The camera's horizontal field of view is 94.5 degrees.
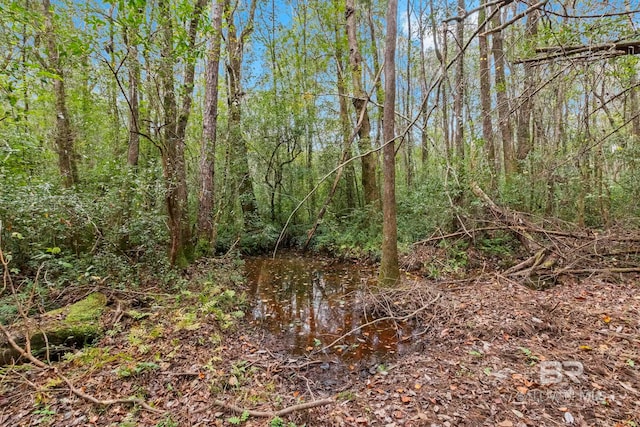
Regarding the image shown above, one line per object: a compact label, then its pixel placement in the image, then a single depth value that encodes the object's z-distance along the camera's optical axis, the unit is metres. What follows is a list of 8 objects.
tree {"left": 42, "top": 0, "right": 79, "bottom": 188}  6.84
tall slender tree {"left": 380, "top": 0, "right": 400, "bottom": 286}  5.11
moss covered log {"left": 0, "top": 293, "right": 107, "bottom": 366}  3.23
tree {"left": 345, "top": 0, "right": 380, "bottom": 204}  9.09
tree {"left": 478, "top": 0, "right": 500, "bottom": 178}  7.50
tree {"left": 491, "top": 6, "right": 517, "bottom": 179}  7.71
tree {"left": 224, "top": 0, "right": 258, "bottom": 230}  9.36
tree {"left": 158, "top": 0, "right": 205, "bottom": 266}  4.84
